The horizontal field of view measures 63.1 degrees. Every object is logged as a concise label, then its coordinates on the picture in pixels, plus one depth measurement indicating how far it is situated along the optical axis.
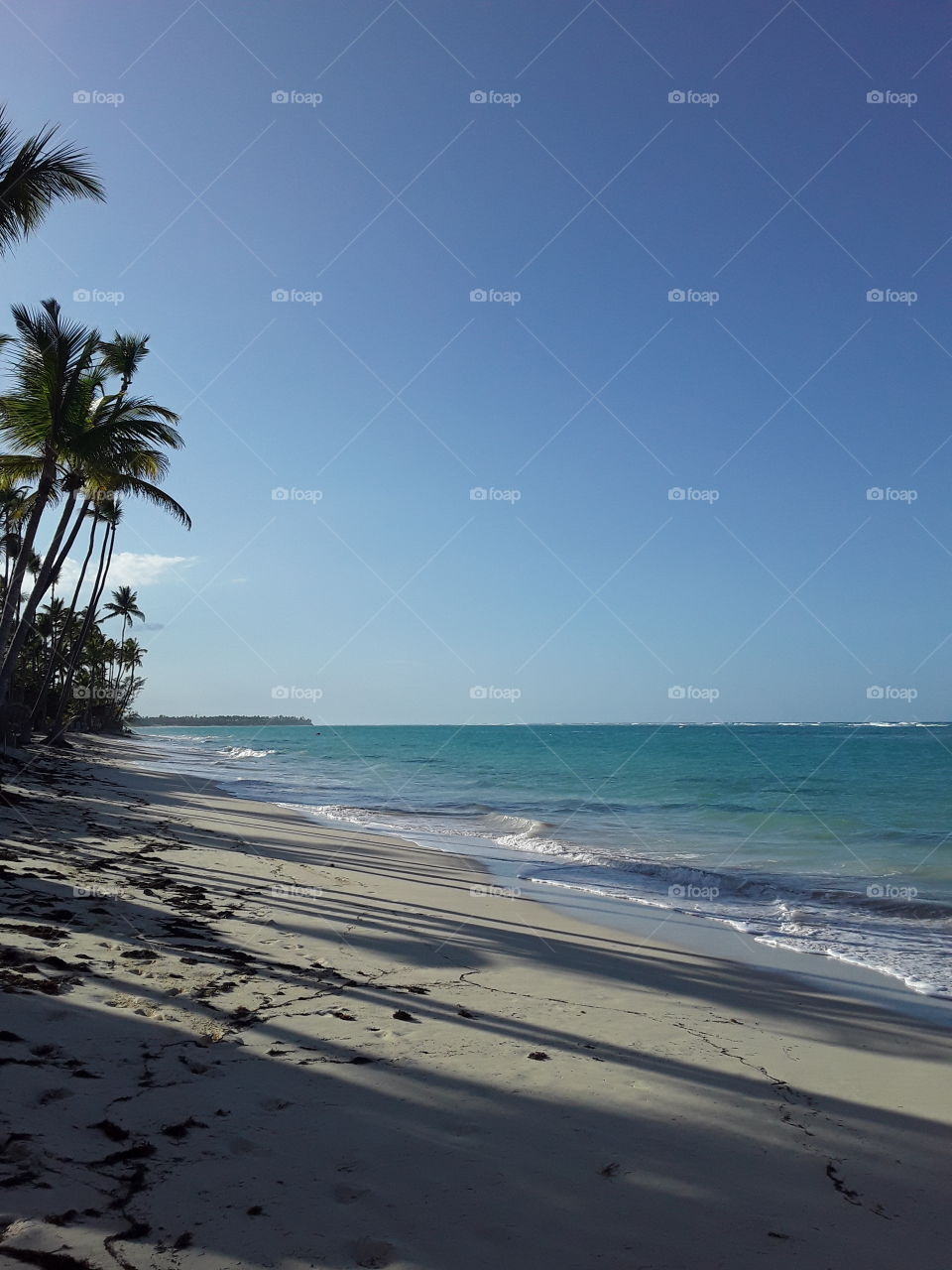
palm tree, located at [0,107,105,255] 9.62
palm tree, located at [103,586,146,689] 62.22
